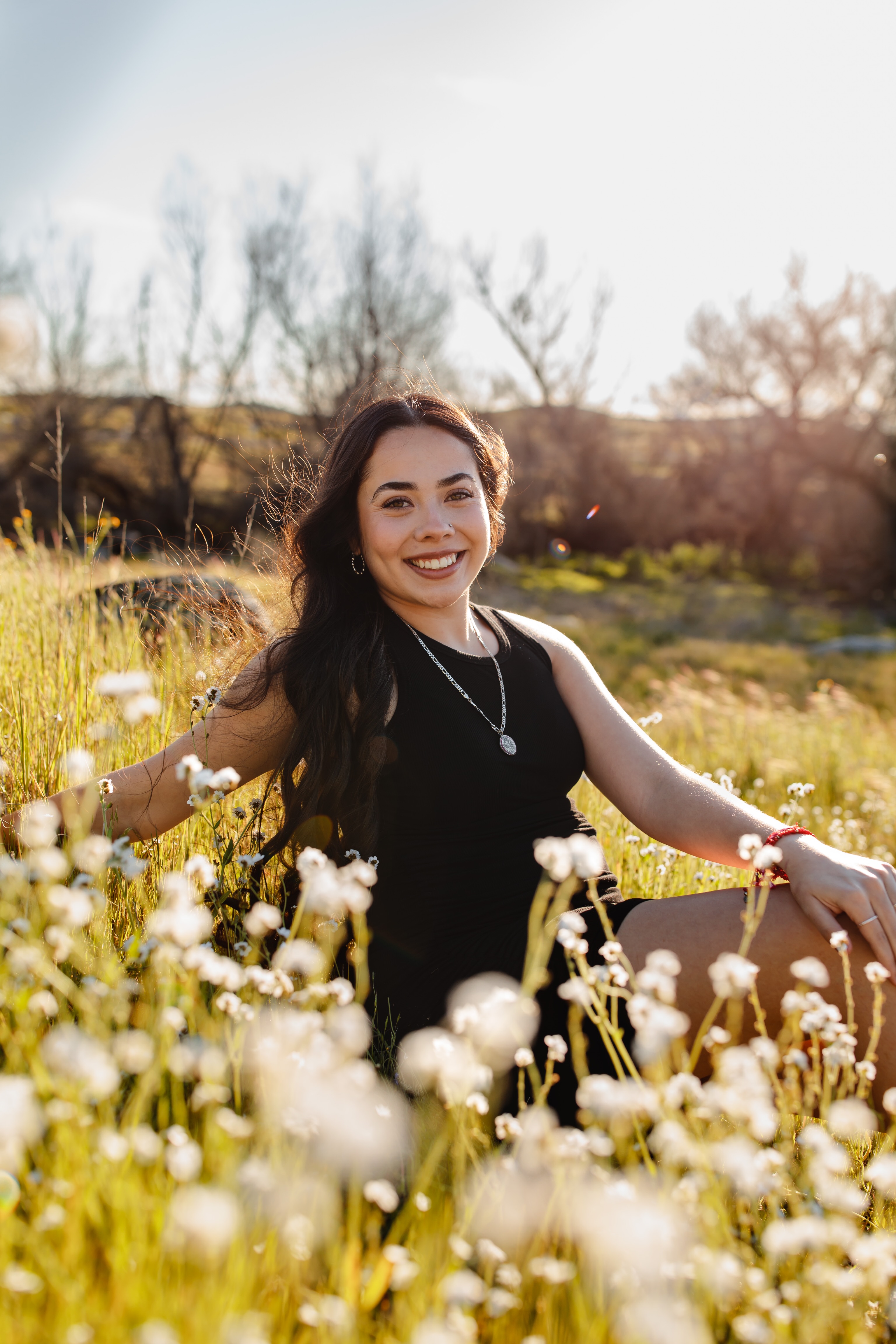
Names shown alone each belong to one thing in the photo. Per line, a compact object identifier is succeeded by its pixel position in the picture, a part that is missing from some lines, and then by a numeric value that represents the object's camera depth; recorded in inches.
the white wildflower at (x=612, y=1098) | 34.3
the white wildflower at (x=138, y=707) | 43.6
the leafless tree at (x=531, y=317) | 843.9
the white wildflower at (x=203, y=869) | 44.7
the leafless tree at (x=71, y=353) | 610.3
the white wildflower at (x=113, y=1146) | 35.6
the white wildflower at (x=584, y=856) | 40.5
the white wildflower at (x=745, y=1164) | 32.8
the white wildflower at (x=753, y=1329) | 36.8
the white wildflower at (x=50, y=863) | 37.1
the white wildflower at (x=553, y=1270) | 37.5
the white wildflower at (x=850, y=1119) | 38.8
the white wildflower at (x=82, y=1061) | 31.7
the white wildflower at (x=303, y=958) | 39.7
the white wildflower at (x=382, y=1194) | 37.8
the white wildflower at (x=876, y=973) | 47.9
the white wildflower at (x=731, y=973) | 38.3
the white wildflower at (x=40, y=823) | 39.9
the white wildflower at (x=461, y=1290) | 34.5
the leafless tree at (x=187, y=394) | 681.0
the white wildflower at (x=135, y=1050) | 34.9
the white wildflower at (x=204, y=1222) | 28.9
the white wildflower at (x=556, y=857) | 40.4
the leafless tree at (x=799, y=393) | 799.3
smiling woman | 54.7
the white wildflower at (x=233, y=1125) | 37.0
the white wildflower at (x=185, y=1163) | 33.0
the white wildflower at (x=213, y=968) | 40.0
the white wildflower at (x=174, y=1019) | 39.8
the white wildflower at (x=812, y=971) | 43.3
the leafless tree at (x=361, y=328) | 735.3
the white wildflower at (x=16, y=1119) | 28.6
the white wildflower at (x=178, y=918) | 36.3
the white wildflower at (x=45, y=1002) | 39.9
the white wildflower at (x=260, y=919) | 42.2
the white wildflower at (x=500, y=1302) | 37.7
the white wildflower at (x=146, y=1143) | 34.5
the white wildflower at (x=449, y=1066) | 39.6
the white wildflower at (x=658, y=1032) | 34.7
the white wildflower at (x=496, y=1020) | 41.4
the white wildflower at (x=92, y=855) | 41.9
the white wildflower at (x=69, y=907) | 35.1
